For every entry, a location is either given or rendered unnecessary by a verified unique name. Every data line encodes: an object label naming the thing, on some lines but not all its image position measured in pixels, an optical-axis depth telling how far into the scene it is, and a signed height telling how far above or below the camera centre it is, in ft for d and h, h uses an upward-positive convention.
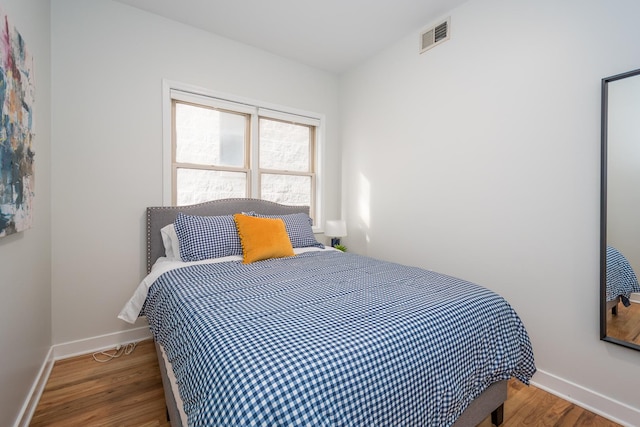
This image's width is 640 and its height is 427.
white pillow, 7.57 -0.76
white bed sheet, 6.33 -1.84
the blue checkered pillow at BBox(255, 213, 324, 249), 8.75 -0.53
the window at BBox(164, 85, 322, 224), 8.96 +2.13
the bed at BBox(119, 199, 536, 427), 2.59 -1.46
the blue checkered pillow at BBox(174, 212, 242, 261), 7.21 -0.61
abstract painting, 3.97 +1.21
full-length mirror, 5.12 +0.05
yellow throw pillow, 7.34 -0.66
